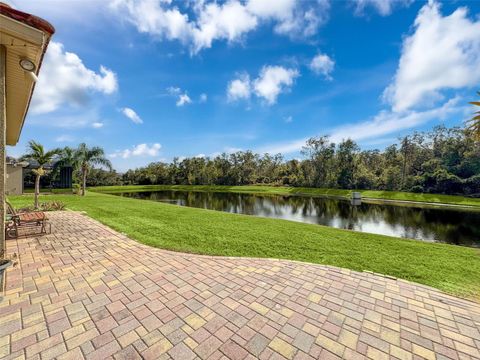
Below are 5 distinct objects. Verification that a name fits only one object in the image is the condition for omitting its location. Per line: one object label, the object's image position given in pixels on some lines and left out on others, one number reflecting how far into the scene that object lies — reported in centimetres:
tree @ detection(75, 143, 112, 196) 1941
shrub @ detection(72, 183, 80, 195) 1898
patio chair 495
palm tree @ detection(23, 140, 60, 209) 1250
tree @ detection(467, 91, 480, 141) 649
